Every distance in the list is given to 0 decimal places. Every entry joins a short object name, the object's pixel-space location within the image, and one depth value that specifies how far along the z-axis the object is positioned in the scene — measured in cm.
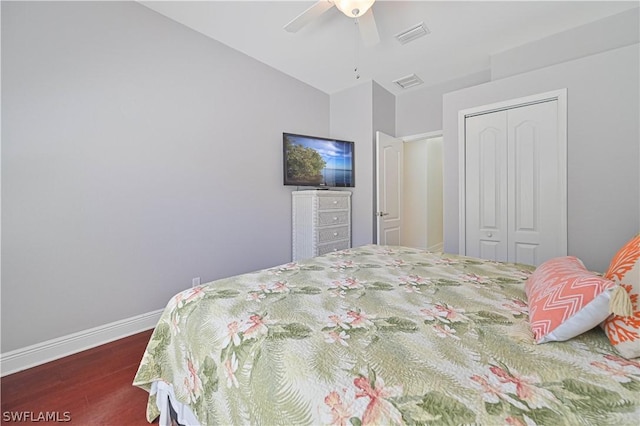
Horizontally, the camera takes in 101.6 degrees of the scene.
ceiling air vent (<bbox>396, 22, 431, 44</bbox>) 245
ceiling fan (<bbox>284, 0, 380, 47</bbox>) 172
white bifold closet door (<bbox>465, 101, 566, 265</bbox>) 231
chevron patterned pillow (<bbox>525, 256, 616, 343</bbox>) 73
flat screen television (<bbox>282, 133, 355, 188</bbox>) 324
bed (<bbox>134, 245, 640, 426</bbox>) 56
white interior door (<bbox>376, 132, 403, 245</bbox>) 360
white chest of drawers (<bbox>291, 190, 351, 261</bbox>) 319
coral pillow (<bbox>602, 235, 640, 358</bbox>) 69
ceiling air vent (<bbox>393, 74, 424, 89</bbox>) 345
